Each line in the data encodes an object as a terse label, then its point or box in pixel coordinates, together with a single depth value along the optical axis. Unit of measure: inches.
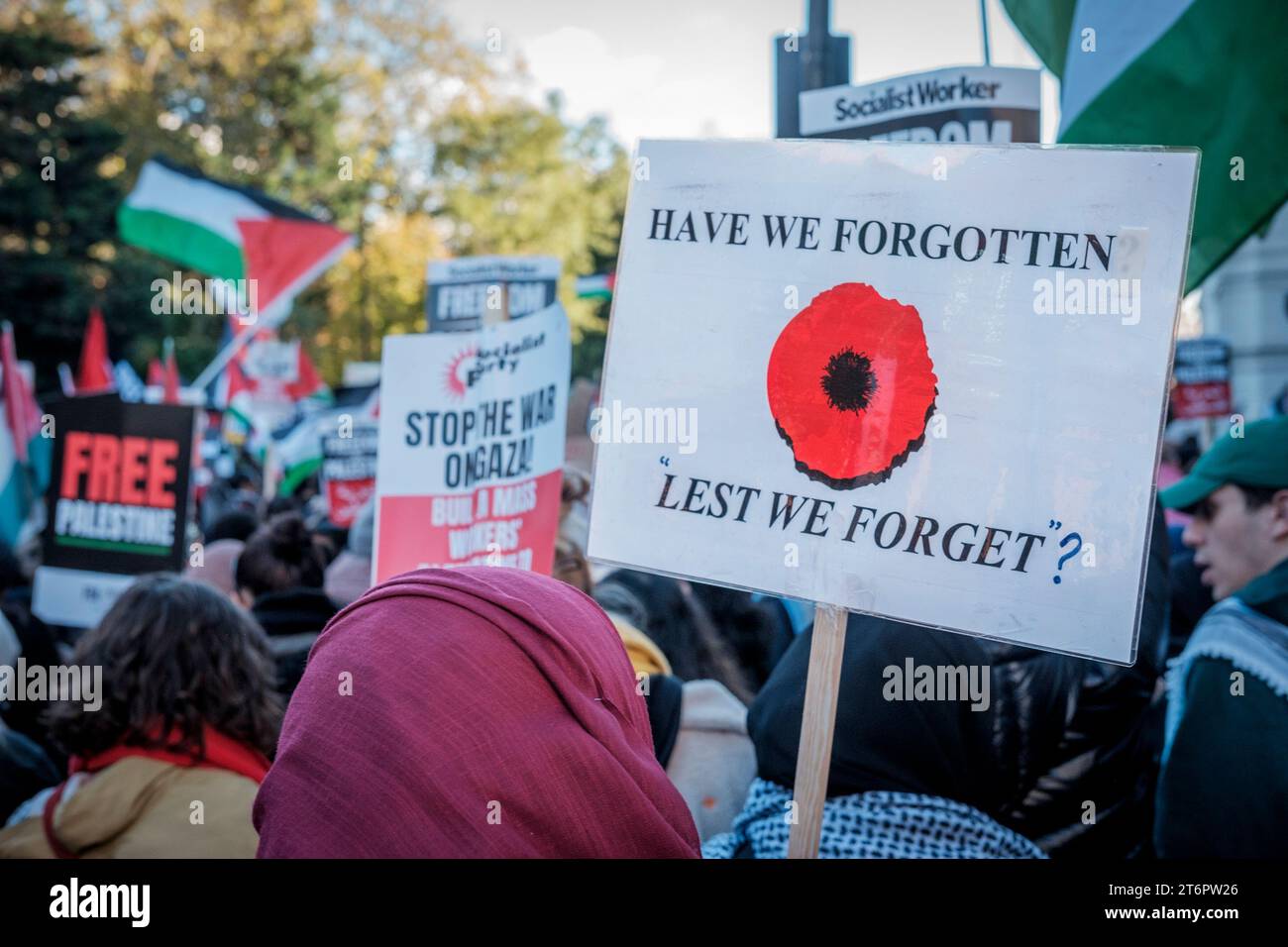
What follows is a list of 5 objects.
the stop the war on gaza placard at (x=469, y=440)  129.5
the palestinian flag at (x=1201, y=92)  127.0
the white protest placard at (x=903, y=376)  69.2
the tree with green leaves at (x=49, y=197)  1070.4
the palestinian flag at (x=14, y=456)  233.3
